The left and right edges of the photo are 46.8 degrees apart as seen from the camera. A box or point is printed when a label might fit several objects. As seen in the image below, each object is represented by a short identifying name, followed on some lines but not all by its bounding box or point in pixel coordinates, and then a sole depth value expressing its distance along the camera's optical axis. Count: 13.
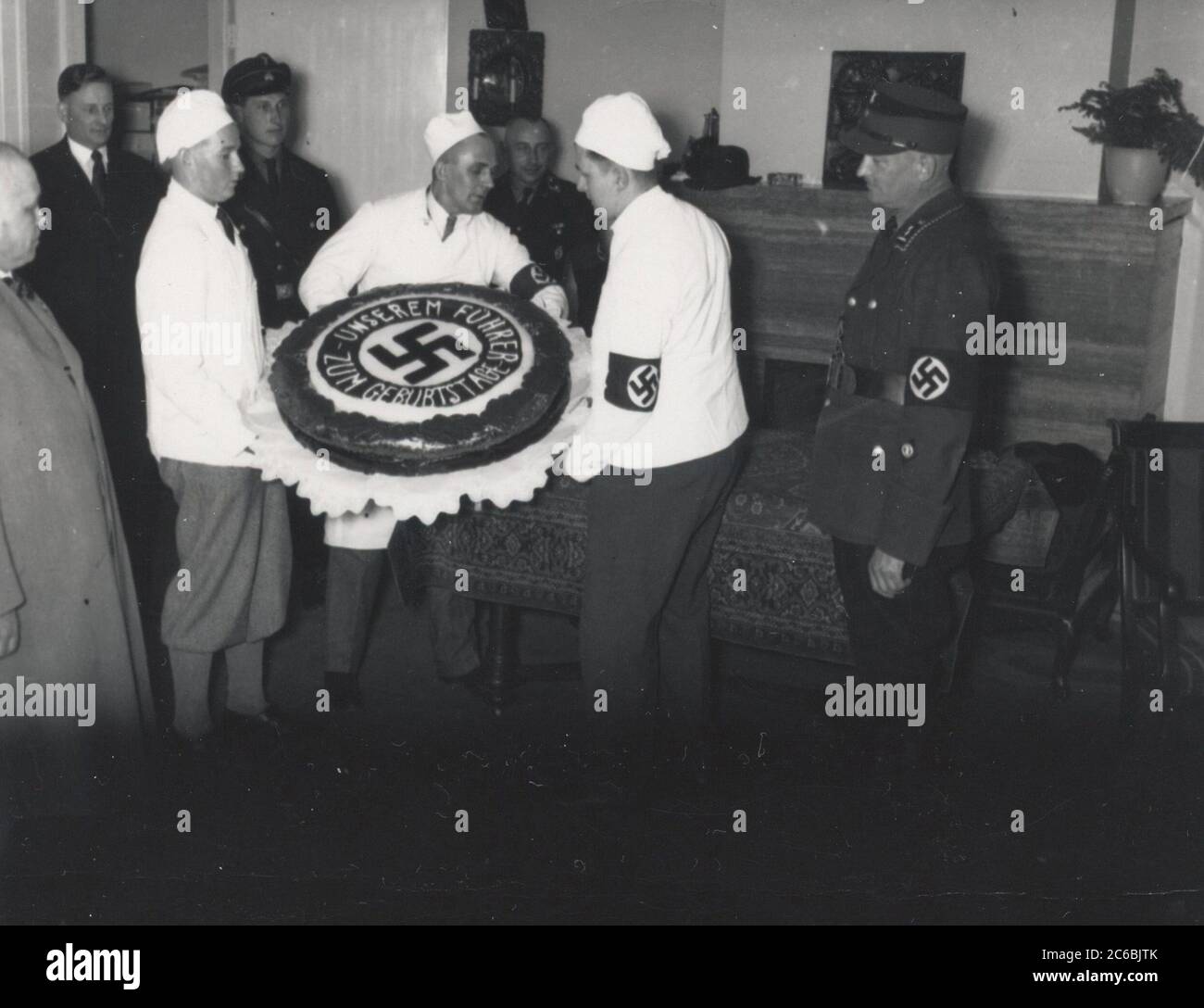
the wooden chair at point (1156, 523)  3.92
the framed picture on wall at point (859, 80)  6.29
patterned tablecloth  3.57
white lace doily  2.95
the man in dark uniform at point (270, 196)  4.46
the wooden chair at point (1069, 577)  3.99
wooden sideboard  5.82
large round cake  3.03
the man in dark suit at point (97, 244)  4.46
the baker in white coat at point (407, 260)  3.76
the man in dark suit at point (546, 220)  5.79
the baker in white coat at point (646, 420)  3.08
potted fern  5.73
